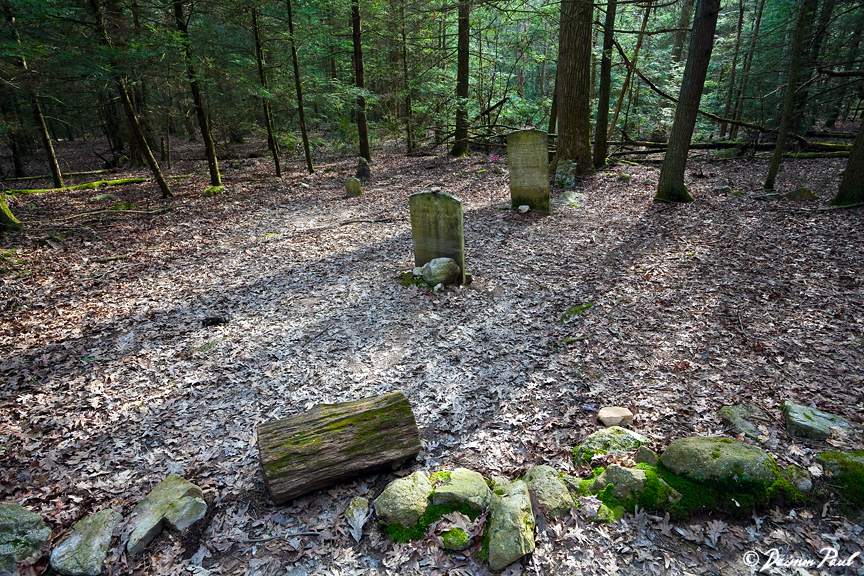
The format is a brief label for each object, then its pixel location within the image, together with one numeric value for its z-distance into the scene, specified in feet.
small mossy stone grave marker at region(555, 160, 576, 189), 41.83
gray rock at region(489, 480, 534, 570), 9.00
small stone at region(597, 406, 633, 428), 13.35
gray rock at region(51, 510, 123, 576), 9.45
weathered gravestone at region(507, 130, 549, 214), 32.73
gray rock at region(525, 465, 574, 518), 10.18
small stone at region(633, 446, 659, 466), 11.06
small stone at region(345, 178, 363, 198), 46.98
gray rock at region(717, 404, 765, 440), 12.12
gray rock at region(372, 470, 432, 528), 10.25
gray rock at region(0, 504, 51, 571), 9.31
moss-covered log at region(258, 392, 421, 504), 11.09
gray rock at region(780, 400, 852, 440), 11.35
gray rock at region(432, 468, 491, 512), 10.29
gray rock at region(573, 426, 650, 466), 11.97
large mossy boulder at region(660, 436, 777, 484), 9.82
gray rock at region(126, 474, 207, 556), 10.24
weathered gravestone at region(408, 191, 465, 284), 23.32
